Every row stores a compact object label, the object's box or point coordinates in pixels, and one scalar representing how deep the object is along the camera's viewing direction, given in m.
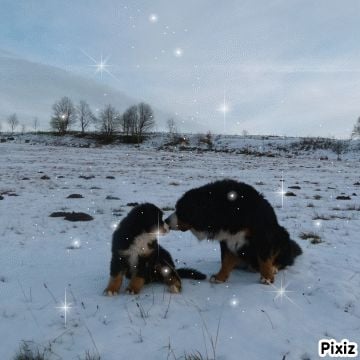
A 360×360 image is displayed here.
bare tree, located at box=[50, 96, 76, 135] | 91.88
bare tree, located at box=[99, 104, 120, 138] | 87.88
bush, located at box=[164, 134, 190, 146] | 66.17
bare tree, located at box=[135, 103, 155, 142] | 85.71
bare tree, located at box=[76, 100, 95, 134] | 97.19
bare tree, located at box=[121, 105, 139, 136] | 87.50
